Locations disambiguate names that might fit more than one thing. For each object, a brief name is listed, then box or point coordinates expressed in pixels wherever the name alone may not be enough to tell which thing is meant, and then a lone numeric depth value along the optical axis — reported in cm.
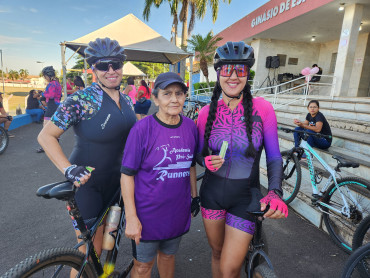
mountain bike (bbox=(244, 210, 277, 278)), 167
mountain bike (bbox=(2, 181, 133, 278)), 128
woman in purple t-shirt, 168
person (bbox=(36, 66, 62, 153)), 680
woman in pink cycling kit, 178
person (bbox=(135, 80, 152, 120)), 936
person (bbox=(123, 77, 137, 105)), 975
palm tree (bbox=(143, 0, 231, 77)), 1814
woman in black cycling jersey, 176
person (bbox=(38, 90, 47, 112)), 1177
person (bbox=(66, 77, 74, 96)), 1358
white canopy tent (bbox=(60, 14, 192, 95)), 970
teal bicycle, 309
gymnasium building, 992
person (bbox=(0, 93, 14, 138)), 731
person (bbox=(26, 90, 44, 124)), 1104
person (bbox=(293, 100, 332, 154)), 482
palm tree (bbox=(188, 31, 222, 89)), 2133
